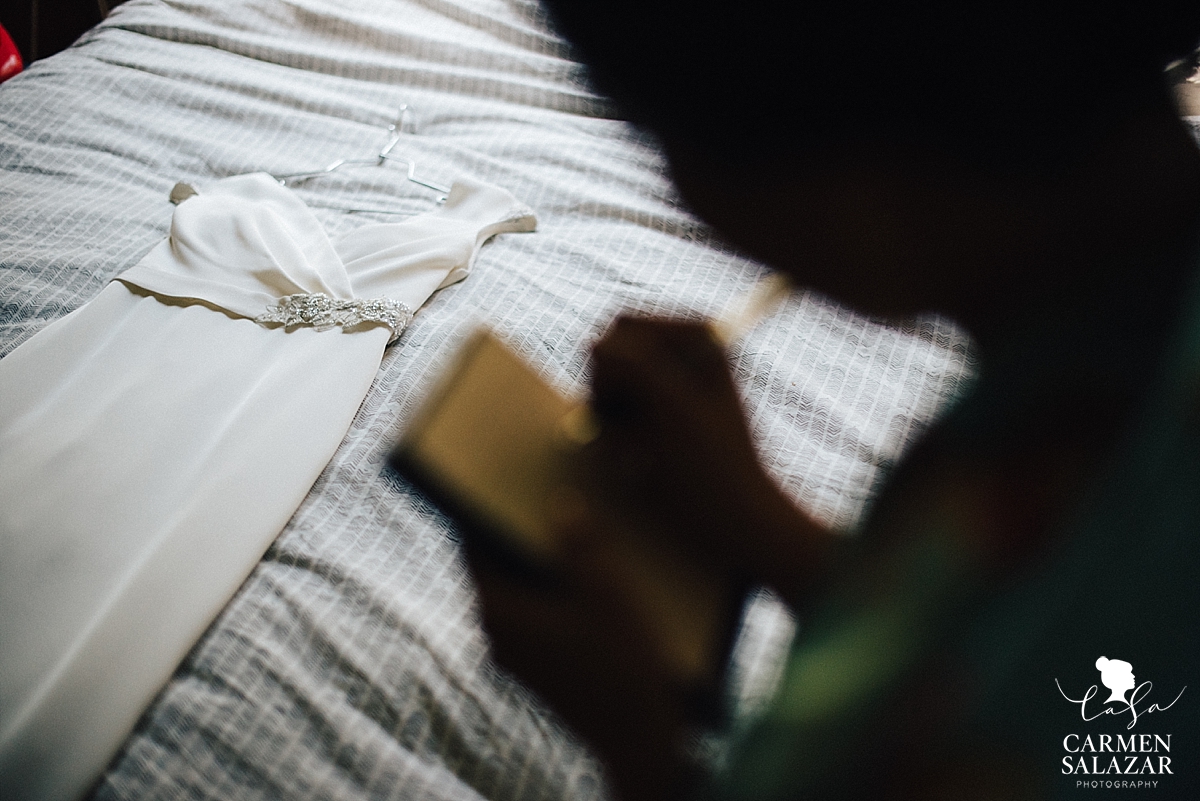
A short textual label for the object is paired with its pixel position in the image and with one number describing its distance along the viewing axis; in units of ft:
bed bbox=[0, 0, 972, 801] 1.96
